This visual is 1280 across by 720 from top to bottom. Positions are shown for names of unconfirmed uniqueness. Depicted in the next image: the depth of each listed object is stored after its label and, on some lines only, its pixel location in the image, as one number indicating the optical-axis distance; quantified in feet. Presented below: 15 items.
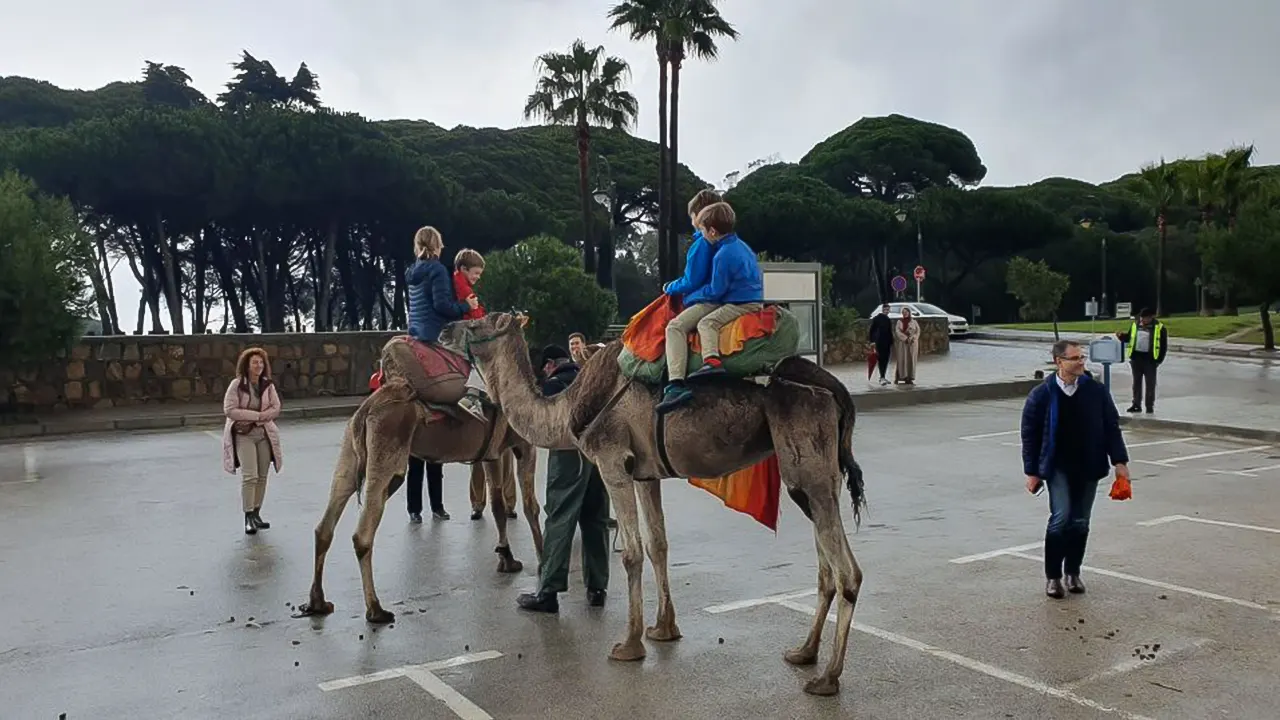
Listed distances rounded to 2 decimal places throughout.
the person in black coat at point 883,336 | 82.12
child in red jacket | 25.36
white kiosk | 71.15
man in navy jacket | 24.80
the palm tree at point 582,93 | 131.03
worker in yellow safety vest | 63.00
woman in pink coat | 33.73
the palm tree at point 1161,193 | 186.60
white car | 131.54
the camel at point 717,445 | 19.85
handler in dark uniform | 24.13
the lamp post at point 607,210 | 167.73
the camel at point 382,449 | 24.23
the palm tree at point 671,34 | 125.39
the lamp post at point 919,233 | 175.22
